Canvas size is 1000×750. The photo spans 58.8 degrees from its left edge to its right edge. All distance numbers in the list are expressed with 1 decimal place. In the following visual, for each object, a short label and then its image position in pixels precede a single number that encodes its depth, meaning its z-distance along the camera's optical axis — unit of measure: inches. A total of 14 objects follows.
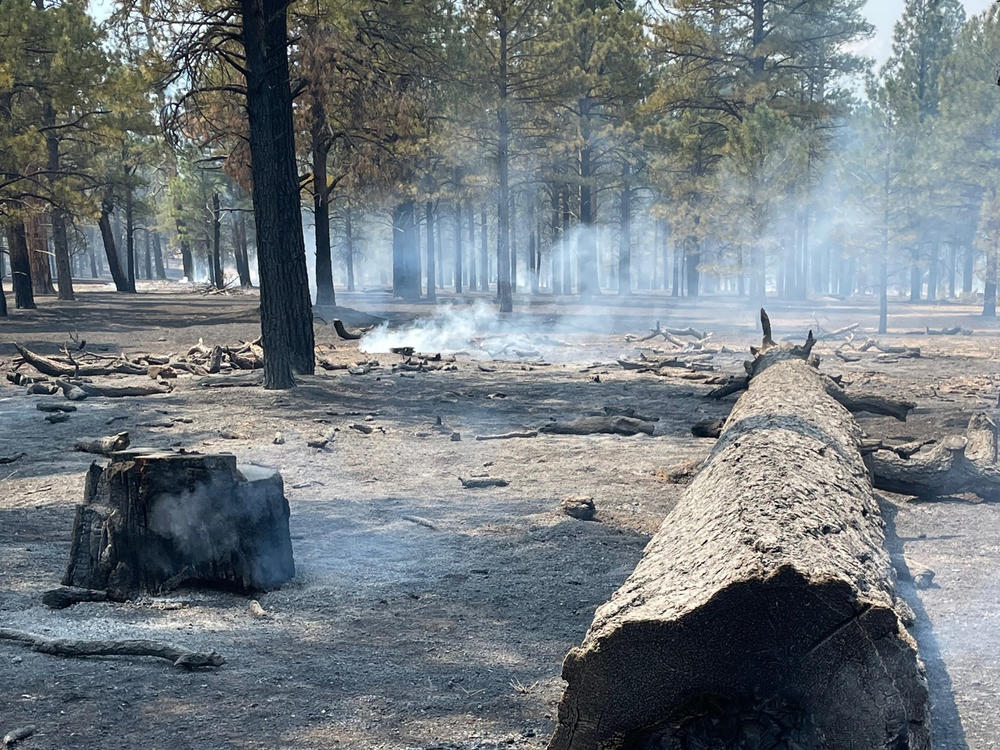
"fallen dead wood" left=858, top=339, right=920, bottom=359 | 705.6
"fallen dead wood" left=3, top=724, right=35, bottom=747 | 115.6
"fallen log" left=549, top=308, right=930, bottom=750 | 99.8
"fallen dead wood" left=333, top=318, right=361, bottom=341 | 756.9
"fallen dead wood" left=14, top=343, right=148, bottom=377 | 515.2
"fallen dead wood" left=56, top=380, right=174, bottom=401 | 450.9
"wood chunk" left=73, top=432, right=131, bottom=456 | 264.5
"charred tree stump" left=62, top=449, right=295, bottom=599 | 179.9
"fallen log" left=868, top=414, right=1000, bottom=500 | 269.6
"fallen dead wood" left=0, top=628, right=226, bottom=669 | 143.6
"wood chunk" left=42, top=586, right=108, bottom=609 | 168.6
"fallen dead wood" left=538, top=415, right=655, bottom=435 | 382.3
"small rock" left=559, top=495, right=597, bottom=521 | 246.4
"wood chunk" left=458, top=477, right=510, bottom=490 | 285.7
